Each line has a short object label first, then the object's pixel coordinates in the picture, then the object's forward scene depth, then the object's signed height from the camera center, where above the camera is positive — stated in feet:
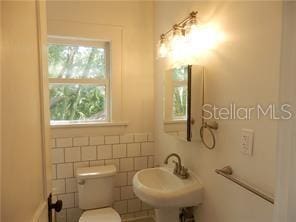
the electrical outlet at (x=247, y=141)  3.62 -0.71
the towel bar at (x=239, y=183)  3.22 -1.39
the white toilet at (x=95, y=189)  6.89 -2.84
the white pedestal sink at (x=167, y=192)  4.79 -2.14
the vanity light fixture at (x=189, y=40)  4.69 +1.34
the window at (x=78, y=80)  7.43 +0.58
